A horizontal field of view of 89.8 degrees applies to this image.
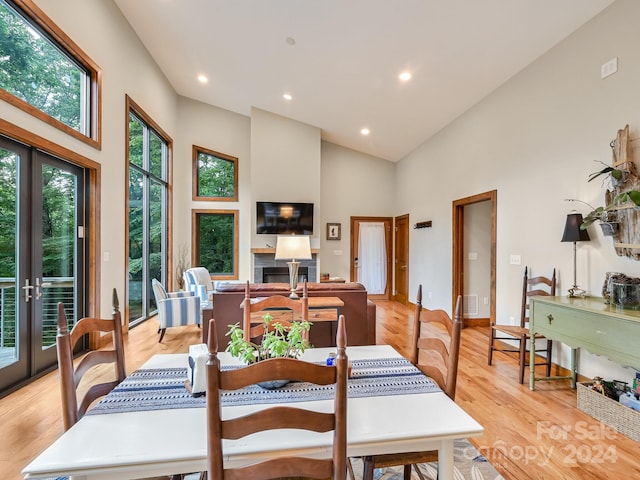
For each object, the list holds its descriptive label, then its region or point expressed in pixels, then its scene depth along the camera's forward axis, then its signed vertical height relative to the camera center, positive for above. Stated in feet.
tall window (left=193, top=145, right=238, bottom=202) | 23.61 +5.04
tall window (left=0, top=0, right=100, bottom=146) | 9.25 +5.78
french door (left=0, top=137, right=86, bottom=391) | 9.39 -0.34
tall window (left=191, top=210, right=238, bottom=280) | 23.49 +0.08
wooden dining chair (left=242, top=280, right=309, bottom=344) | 6.16 -1.26
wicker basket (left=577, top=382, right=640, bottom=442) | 7.07 -4.07
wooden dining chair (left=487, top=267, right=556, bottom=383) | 10.25 -2.95
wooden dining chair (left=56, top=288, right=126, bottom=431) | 3.96 -1.68
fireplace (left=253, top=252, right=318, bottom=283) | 21.57 -1.84
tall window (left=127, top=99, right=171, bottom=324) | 16.93 +1.91
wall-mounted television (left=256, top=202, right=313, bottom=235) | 21.39 +1.65
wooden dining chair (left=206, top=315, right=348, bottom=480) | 2.74 -1.56
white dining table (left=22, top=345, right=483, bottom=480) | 3.00 -2.02
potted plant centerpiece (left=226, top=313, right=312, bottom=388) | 4.33 -1.45
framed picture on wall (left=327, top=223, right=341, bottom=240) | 24.61 +0.85
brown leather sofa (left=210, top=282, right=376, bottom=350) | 10.96 -2.33
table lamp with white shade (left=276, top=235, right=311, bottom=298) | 13.57 -0.20
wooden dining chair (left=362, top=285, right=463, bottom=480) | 4.33 -2.02
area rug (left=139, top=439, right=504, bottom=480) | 5.94 -4.36
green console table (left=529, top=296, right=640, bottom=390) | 7.04 -2.17
